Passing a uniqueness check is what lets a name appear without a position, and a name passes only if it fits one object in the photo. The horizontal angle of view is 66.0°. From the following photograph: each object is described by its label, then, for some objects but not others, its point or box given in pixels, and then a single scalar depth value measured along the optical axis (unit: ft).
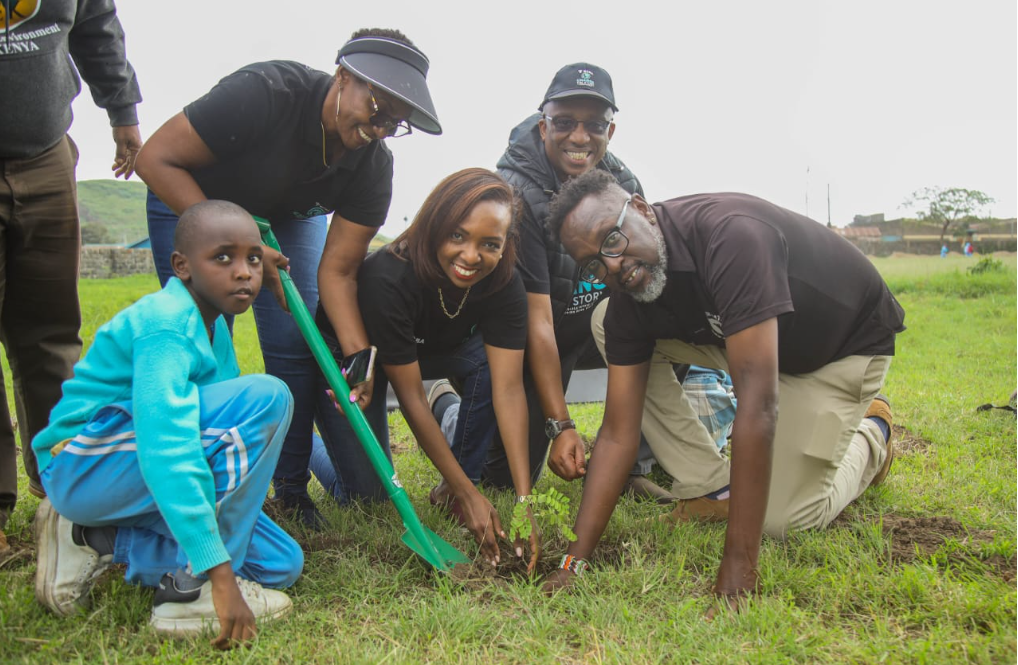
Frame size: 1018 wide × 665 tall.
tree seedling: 8.99
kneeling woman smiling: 9.82
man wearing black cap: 11.69
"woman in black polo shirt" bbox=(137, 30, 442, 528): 9.49
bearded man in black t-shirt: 8.23
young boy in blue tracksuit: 7.32
